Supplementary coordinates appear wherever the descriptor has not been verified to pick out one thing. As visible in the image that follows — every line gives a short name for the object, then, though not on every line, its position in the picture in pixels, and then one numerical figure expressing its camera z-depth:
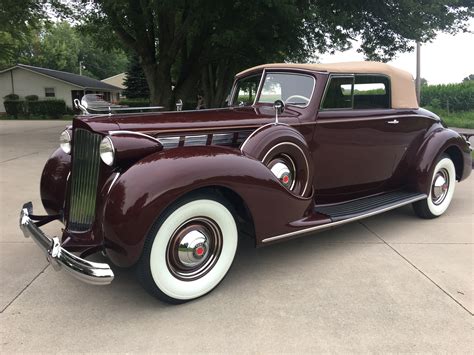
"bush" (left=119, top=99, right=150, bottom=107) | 35.75
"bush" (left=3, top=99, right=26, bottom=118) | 32.03
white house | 36.22
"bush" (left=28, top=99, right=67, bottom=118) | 31.91
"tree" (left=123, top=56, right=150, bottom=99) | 43.59
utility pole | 17.00
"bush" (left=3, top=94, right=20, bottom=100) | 34.44
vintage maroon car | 2.80
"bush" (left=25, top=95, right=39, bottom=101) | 34.47
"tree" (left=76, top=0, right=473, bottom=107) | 11.23
